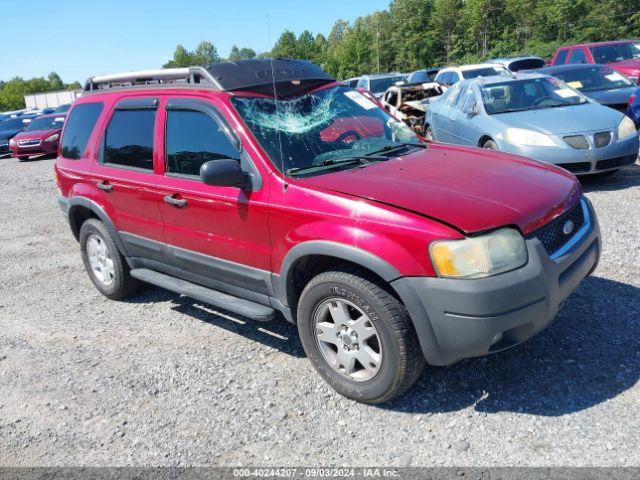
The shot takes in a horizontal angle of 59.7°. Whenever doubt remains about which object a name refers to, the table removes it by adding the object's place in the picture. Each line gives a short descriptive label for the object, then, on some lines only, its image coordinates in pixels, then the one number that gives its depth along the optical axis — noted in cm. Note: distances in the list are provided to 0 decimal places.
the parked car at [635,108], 895
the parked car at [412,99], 1289
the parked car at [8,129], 2195
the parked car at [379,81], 1802
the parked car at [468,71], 1527
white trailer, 8656
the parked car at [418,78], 1648
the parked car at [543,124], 717
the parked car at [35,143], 1889
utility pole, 6681
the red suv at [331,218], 287
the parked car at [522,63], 1589
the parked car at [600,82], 985
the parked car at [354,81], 1997
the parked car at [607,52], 1350
